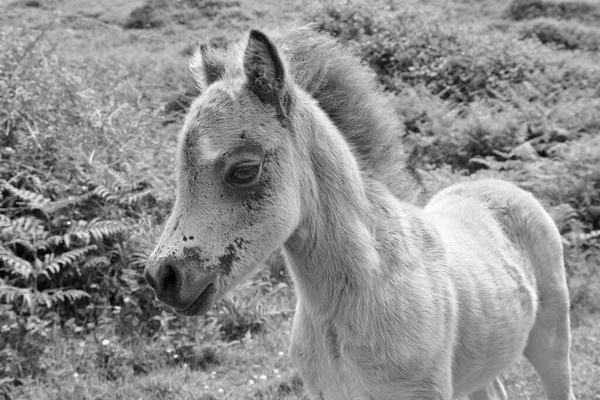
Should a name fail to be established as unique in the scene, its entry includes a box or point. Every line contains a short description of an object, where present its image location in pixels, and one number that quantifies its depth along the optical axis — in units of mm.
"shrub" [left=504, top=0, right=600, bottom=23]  15758
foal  2650
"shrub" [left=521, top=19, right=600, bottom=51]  14727
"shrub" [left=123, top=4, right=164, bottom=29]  16734
